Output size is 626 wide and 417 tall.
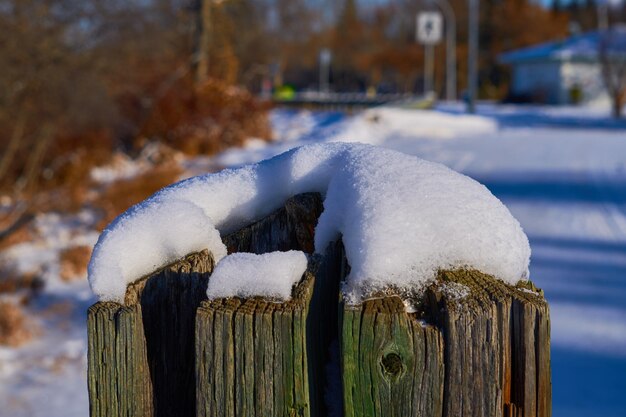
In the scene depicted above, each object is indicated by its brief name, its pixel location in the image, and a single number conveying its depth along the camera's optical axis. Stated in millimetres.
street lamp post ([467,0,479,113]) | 30688
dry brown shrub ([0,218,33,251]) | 9055
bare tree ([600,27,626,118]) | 32344
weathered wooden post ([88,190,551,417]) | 1149
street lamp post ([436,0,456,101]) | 36469
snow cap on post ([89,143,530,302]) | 1281
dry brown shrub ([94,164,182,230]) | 10203
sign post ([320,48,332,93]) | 66012
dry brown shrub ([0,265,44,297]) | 8039
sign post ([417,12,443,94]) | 31828
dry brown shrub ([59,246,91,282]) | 8227
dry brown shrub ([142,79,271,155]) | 16641
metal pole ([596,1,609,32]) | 60303
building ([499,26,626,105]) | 42188
